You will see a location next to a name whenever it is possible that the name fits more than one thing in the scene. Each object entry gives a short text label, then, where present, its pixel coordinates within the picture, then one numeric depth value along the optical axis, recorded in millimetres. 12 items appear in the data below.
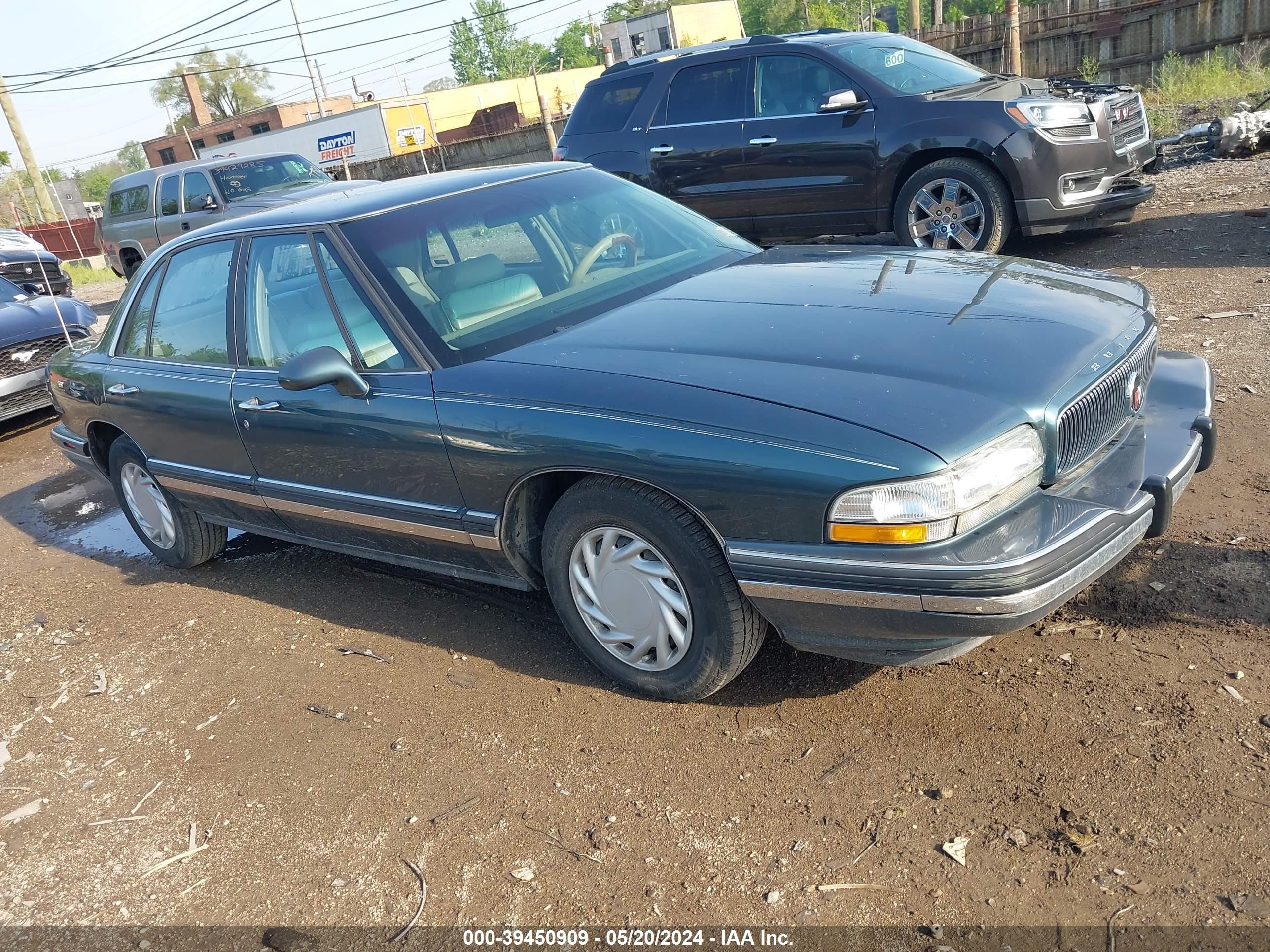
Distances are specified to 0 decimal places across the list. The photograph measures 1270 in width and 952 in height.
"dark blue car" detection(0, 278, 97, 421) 8680
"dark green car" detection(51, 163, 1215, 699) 2635
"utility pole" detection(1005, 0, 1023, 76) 13914
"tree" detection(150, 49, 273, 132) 75875
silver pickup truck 13375
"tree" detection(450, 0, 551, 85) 90500
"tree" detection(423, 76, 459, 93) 63700
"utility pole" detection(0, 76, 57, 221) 29734
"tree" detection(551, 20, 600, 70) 102438
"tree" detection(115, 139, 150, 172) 91531
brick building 57062
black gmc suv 7320
